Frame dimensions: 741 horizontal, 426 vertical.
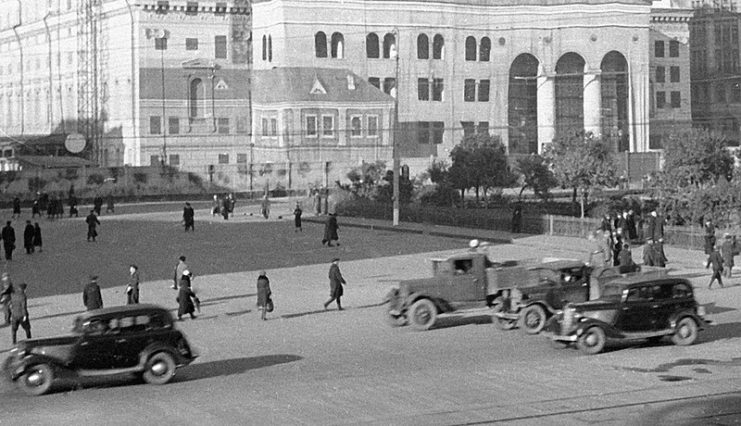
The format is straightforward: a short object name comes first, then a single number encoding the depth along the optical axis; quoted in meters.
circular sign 104.38
